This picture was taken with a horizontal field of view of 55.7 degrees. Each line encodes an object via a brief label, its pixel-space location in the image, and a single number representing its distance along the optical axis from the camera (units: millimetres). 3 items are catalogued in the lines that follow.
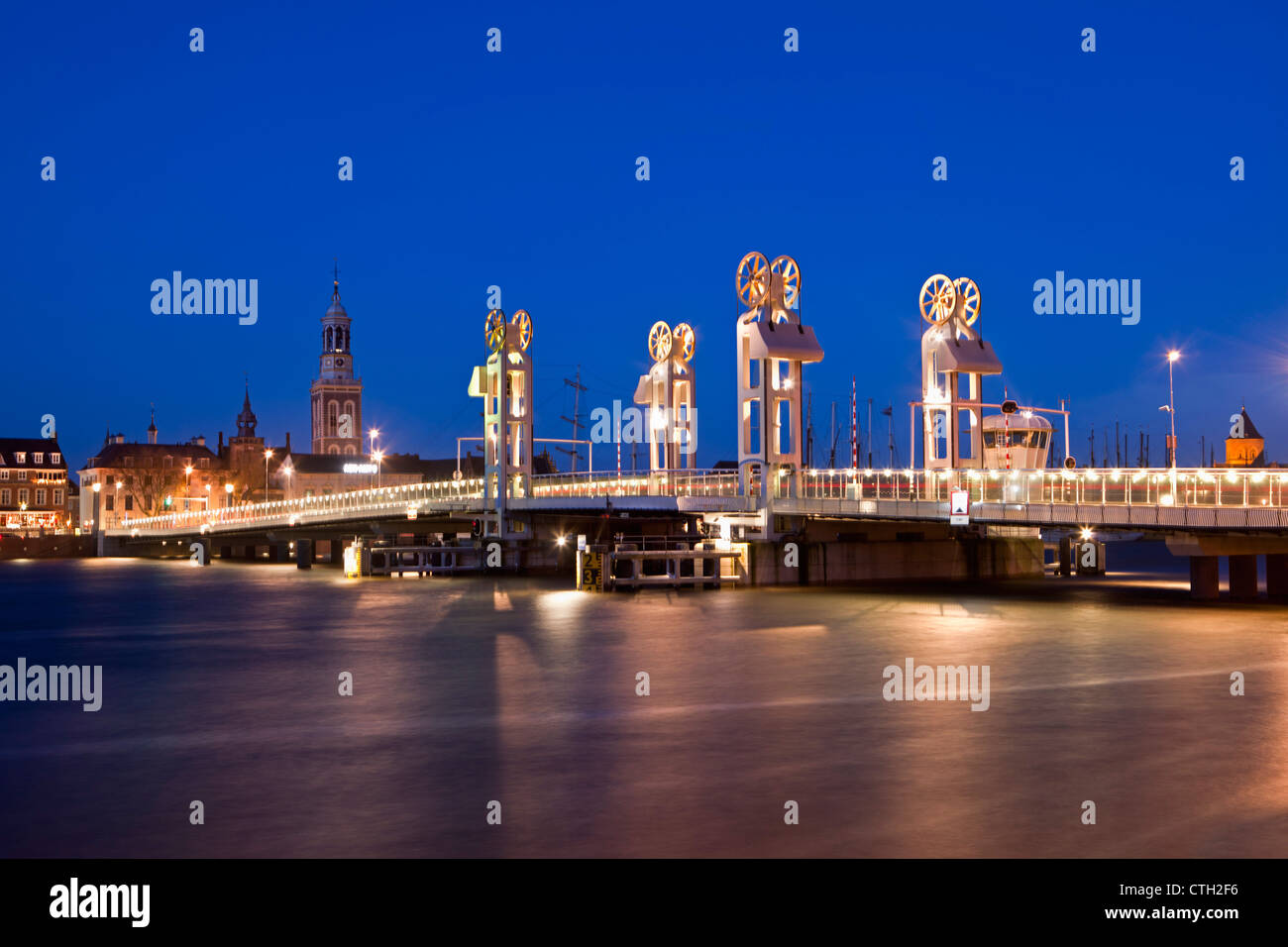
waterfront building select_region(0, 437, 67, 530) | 177250
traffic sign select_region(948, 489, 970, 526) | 49062
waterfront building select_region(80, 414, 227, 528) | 179375
